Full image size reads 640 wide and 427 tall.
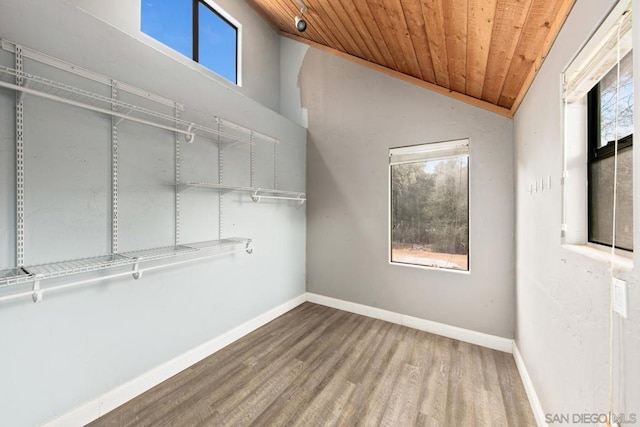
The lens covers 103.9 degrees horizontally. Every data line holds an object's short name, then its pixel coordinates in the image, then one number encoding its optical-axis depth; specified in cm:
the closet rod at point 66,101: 114
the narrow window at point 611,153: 90
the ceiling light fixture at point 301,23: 286
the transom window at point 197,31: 251
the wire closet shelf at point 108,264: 123
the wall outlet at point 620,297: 77
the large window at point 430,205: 267
